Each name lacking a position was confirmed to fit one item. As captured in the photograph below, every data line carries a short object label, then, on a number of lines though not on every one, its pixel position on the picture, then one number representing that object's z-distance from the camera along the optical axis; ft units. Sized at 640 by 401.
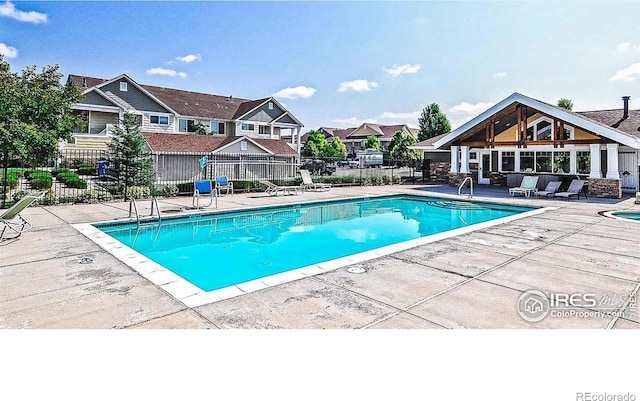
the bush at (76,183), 58.18
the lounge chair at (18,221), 25.57
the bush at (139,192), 52.19
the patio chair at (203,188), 46.41
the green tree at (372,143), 198.02
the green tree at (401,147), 143.25
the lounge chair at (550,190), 56.04
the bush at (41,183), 54.40
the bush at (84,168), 83.37
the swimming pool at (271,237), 21.62
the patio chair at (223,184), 58.44
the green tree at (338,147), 165.56
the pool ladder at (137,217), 35.07
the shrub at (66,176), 59.69
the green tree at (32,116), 39.86
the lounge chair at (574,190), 53.31
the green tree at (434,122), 123.54
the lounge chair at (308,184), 66.33
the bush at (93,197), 47.62
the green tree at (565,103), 115.55
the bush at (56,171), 69.99
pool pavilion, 56.34
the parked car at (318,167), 108.06
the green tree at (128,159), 49.83
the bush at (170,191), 56.13
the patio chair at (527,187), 58.59
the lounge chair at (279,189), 59.52
